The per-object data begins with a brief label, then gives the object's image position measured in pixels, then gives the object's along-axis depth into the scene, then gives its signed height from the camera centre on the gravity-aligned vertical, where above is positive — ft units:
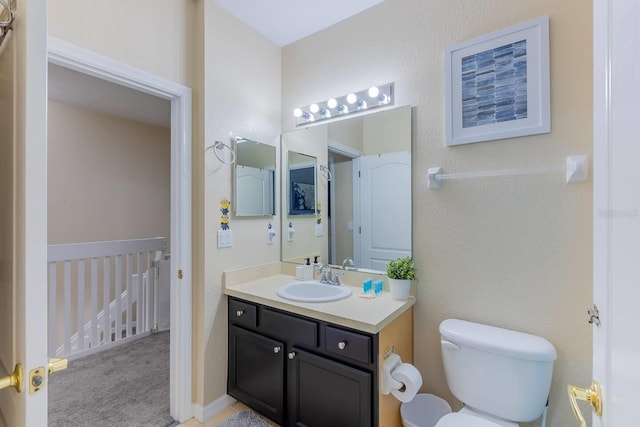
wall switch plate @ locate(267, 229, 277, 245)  7.67 -0.61
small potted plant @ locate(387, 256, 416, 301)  5.59 -1.23
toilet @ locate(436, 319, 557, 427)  4.22 -2.43
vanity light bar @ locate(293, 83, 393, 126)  6.30 +2.52
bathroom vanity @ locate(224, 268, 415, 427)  4.61 -2.54
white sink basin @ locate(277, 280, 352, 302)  6.38 -1.71
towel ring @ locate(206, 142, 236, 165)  6.37 +1.40
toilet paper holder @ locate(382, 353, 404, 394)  4.62 -2.64
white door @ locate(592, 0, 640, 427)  1.64 +0.01
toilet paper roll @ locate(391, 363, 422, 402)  4.63 -2.68
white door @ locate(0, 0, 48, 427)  2.01 +0.03
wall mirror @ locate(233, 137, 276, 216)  6.91 +0.86
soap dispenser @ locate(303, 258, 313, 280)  7.21 -1.46
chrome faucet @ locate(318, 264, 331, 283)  6.95 -1.44
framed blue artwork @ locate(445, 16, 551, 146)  4.69 +2.18
